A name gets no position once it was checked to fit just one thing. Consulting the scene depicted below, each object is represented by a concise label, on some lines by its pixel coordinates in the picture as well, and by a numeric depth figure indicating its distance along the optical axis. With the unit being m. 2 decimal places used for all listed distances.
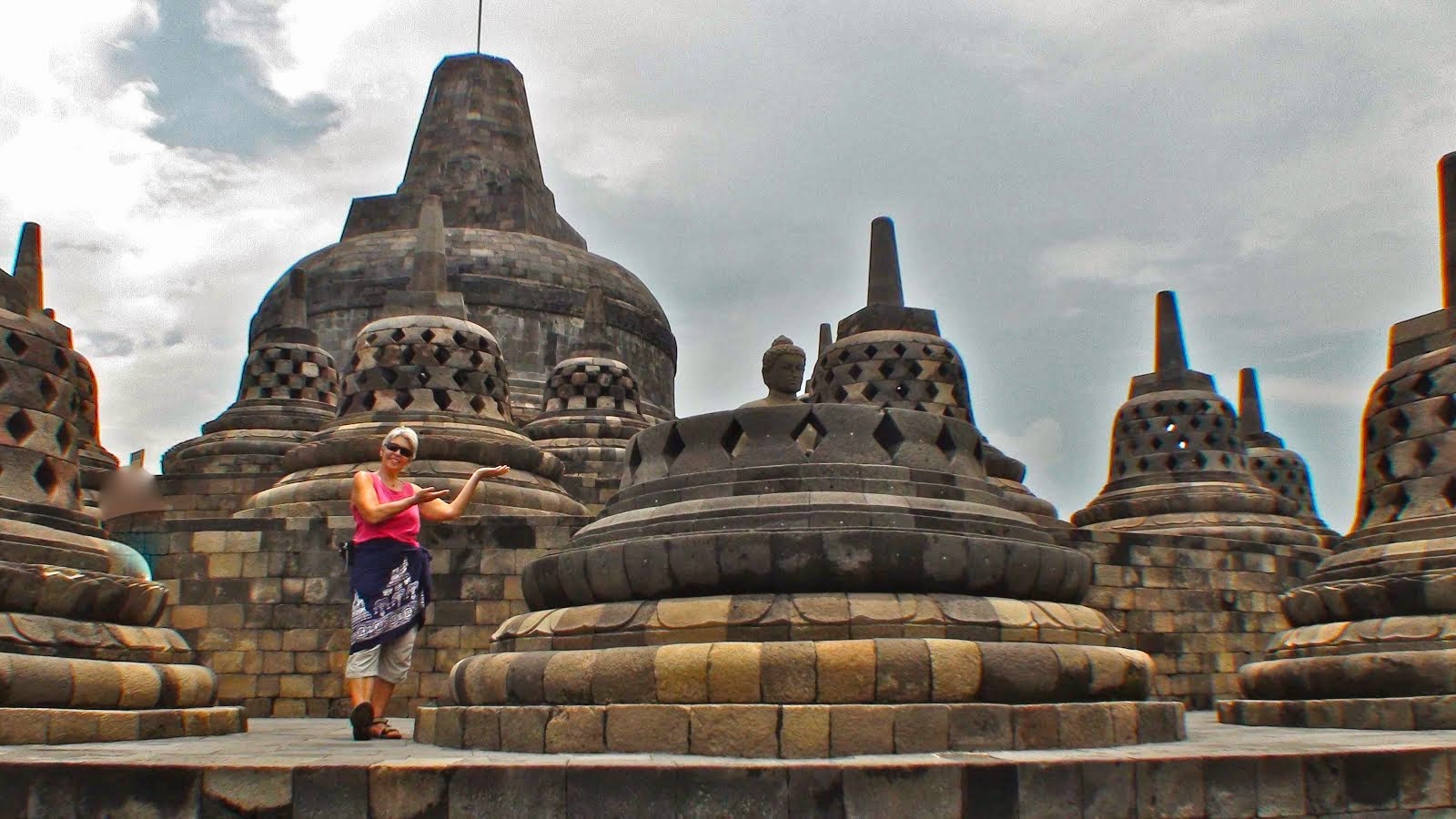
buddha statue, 7.51
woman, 6.64
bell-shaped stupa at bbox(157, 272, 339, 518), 20.06
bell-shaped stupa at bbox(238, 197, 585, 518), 14.11
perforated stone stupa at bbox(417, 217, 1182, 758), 5.64
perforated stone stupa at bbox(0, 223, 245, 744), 6.68
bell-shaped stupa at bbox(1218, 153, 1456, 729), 8.02
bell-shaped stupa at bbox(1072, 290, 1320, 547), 17.44
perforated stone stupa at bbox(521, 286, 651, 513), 20.92
